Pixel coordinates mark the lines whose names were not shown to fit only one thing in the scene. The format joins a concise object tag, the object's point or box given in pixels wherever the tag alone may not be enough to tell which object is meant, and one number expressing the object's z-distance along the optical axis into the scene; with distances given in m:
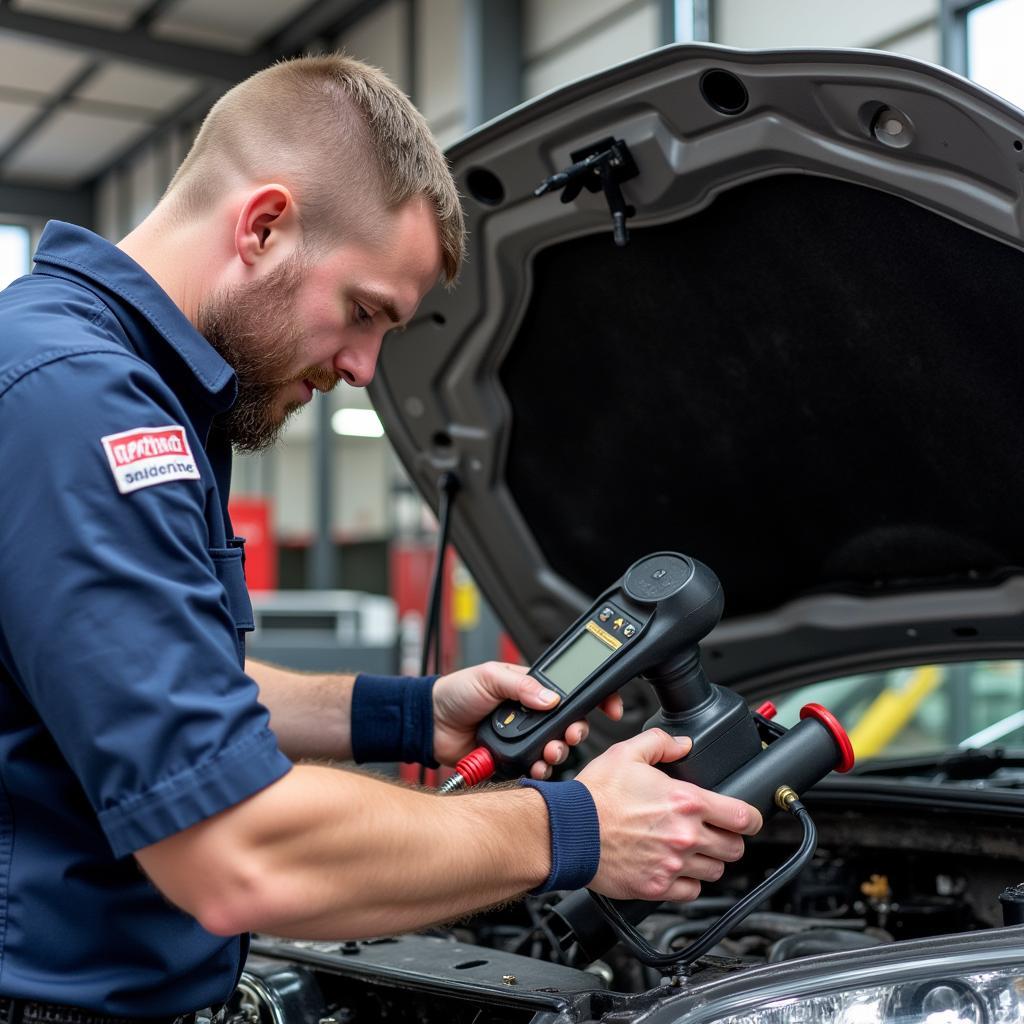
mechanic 1.02
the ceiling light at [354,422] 12.74
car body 1.40
